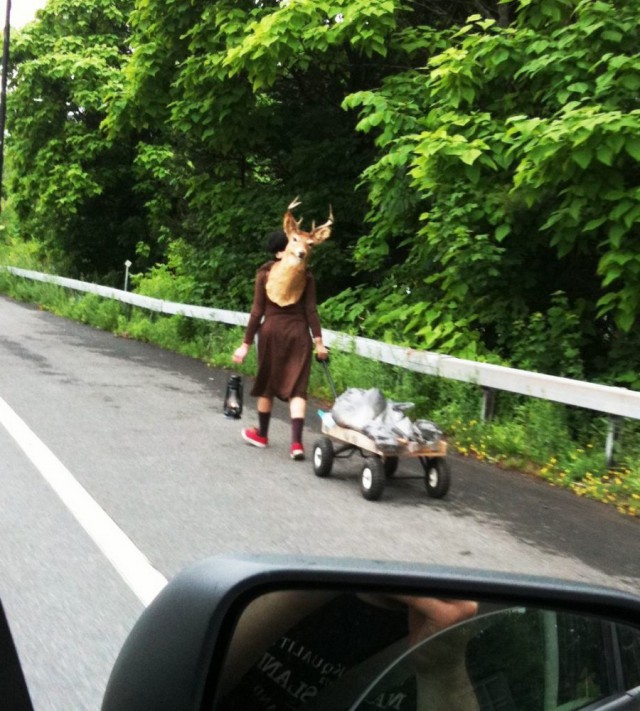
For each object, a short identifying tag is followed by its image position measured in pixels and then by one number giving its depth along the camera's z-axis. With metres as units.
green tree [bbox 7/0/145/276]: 29.20
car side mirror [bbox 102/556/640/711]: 1.44
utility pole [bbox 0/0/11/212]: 31.28
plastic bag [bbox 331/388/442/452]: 7.87
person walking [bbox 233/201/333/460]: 9.38
